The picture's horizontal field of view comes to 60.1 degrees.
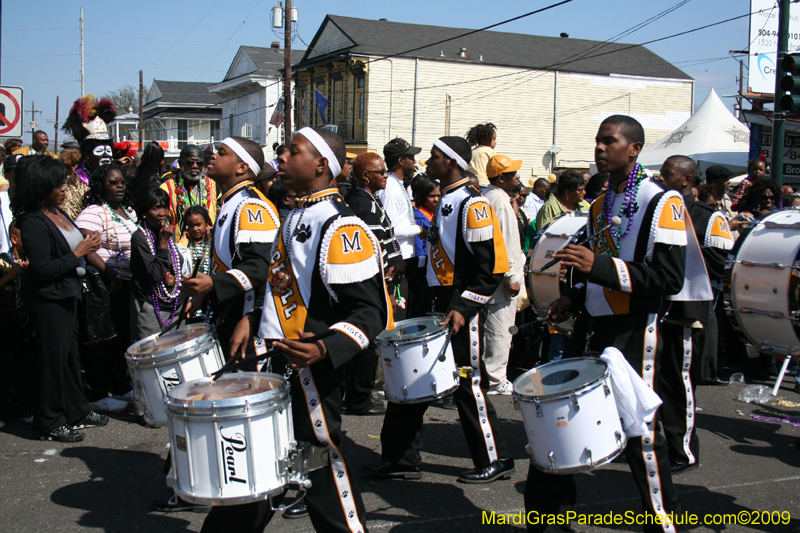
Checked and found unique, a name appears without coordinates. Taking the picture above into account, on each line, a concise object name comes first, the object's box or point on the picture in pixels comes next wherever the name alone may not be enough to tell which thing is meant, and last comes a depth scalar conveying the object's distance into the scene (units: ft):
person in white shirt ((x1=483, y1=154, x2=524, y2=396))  21.52
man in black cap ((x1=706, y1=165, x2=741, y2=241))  26.81
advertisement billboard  54.75
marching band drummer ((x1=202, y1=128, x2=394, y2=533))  10.09
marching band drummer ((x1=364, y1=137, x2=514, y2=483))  15.43
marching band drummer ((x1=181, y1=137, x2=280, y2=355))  12.25
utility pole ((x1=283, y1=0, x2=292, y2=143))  76.54
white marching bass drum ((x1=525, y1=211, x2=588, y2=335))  21.98
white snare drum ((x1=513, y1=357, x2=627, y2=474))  10.19
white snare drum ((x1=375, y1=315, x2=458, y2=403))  14.48
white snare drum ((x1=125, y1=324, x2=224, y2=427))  12.23
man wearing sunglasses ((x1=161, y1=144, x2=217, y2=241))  26.40
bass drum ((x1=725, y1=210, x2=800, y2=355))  16.81
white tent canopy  55.11
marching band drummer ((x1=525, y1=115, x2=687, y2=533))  11.23
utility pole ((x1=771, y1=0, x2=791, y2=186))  31.96
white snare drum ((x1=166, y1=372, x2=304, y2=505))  9.11
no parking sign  27.27
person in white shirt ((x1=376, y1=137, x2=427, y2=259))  23.67
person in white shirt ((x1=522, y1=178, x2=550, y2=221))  35.94
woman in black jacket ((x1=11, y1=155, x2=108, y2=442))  17.75
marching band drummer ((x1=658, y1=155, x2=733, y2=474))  15.58
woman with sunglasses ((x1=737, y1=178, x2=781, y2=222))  27.91
